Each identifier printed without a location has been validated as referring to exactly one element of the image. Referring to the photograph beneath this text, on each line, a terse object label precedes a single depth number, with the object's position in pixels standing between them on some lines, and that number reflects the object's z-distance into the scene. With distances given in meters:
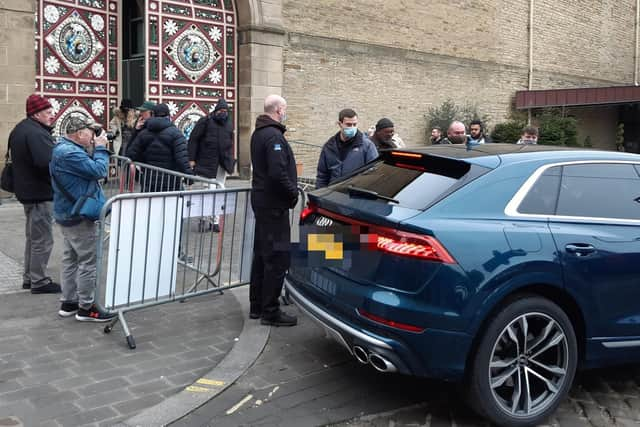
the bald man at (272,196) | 5.29
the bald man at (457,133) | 8.40
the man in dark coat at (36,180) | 6.21
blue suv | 3.70
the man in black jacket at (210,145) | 9.66
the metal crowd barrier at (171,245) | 5.06
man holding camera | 5.37
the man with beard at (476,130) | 9.55
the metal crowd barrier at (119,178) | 7.87
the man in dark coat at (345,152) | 6.73
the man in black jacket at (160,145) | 8.21
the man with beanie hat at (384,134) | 7.52
